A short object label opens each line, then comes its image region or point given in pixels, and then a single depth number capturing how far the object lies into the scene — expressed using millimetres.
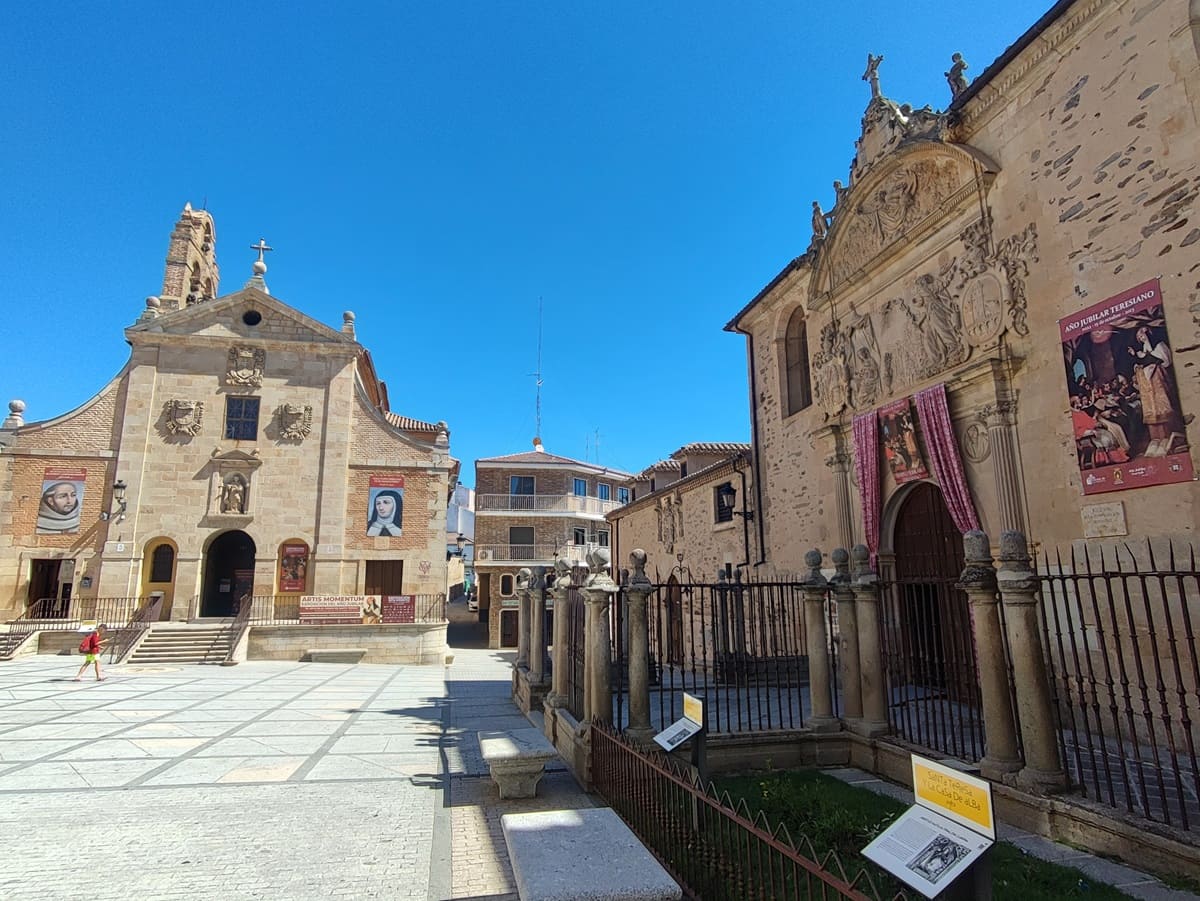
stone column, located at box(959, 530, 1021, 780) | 5566
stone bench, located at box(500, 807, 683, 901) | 3398
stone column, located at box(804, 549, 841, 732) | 7699
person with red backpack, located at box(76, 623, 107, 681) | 15016
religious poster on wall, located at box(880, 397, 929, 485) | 10883
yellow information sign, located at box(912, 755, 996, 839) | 2652
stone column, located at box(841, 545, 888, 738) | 7367
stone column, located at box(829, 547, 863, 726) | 7734
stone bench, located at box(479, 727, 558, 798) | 6312
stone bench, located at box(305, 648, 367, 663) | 21703
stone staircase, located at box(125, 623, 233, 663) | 20031
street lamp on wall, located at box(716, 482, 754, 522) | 17672
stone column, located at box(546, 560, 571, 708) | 9164
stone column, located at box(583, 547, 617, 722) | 7168
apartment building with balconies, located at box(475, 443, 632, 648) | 35375
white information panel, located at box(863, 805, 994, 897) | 2617
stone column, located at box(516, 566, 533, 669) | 12941
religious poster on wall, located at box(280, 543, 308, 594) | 24250
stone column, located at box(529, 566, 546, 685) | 11094
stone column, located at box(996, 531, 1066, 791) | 5234
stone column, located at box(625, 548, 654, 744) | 7109
